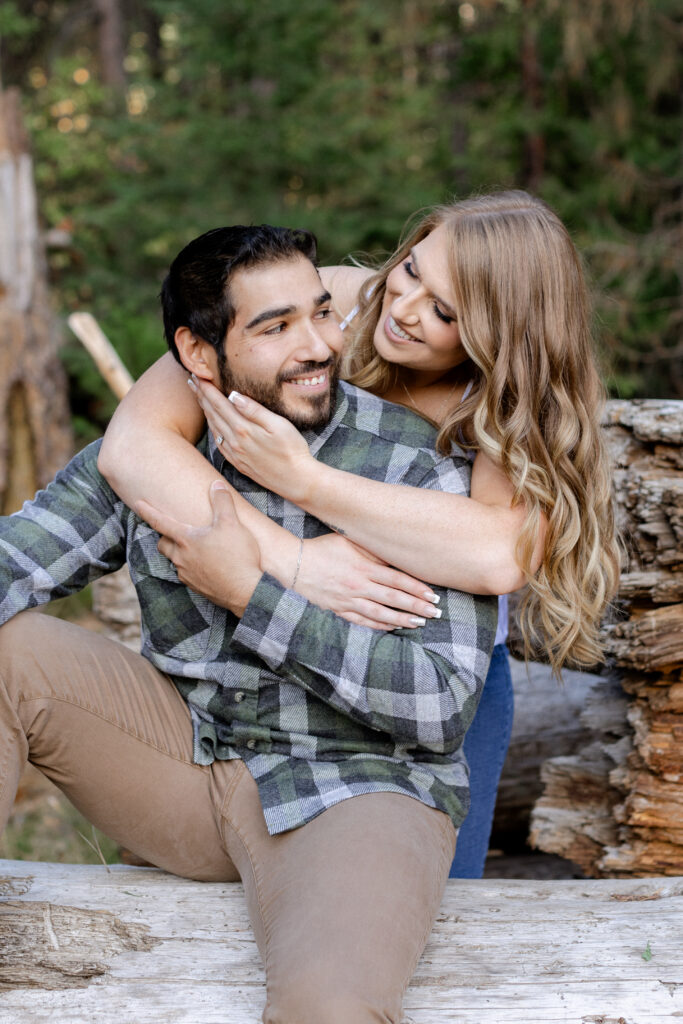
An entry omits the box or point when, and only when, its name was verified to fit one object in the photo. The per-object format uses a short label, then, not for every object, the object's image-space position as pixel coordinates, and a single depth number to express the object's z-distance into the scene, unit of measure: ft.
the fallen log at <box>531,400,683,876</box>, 8.55
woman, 6.82
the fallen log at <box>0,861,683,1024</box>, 6.03
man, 6.38
